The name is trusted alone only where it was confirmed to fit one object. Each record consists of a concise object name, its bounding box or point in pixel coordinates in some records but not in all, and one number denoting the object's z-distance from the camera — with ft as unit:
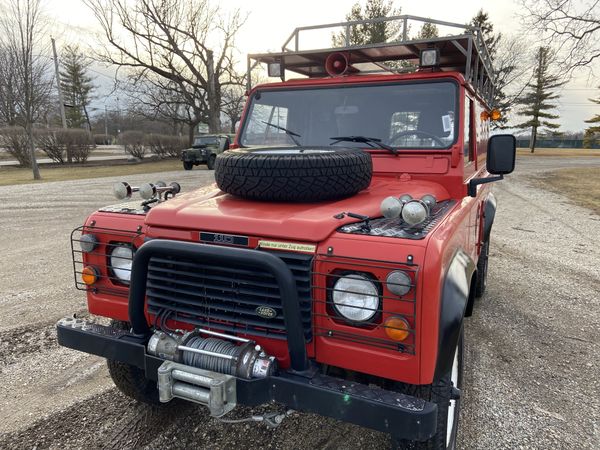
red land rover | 6.45
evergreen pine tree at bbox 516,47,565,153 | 146.32
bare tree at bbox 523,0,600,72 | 56.65
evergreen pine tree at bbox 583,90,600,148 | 168.76
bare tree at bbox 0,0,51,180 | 54.65
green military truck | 73.26
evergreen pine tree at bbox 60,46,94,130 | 182.94
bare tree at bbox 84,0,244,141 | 76.74
